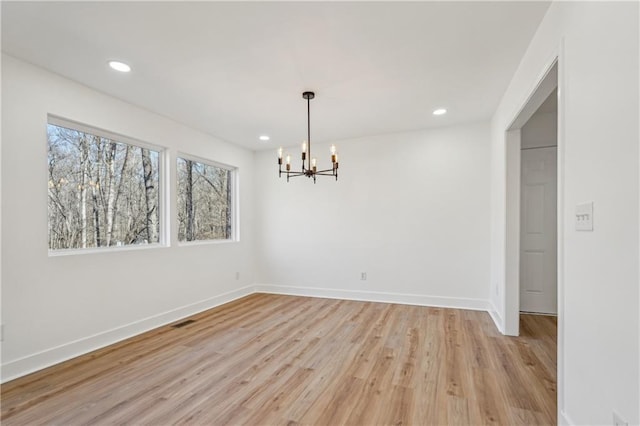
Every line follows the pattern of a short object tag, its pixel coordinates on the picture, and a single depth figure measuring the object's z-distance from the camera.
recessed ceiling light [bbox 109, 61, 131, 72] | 2.51
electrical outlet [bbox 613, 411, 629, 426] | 1.12
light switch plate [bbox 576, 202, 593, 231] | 1.37
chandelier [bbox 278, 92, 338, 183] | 2.98
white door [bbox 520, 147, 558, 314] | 3.98
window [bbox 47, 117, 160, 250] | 2.79
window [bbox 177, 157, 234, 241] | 4.18
